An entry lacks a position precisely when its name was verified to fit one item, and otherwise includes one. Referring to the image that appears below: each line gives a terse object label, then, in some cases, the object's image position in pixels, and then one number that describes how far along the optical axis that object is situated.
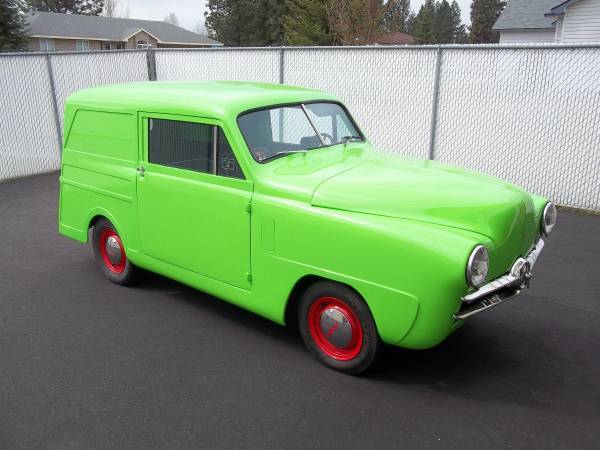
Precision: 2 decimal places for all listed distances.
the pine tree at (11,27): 23.34
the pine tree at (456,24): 69.62
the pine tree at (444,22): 65.75
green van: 2.98
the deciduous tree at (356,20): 20.55
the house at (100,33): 38.69
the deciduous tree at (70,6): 53.62
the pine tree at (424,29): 55.75
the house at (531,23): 19.76
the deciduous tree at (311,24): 24.84
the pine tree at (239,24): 40.34
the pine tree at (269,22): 37.75
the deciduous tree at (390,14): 21.34
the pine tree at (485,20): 54.25
